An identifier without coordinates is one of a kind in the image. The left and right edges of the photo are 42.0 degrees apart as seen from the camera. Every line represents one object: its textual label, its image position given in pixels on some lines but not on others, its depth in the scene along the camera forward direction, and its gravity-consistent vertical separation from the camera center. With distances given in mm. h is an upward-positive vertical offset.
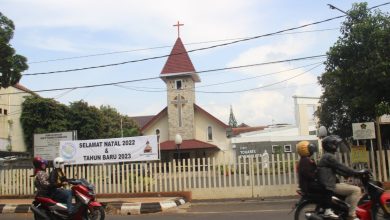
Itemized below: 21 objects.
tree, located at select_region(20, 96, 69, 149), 44656 +4903
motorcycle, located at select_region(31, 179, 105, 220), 9711 -710
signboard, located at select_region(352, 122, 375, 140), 16125 +860
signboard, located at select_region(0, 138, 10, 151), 42969 +2414
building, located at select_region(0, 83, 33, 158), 43406 +4263
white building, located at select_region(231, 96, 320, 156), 49094 +2110
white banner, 18281 +661
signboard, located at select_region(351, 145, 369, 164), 15852 +87
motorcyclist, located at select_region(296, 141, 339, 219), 7867 -283
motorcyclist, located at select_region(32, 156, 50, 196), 10039 -122
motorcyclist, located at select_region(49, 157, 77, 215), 10039 -285
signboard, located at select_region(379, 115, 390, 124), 19891 +1473
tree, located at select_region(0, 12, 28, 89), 17781 +3978
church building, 40812 +4552
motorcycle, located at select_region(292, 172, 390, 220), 7562 -710
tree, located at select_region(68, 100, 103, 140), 46750 +4527
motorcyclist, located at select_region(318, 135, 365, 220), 7750 -225
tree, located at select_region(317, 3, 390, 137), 15484 +3121
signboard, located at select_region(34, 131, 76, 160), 21422 +1186
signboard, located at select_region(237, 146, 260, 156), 48688 +1200
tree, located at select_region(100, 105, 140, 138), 59188 +5455
